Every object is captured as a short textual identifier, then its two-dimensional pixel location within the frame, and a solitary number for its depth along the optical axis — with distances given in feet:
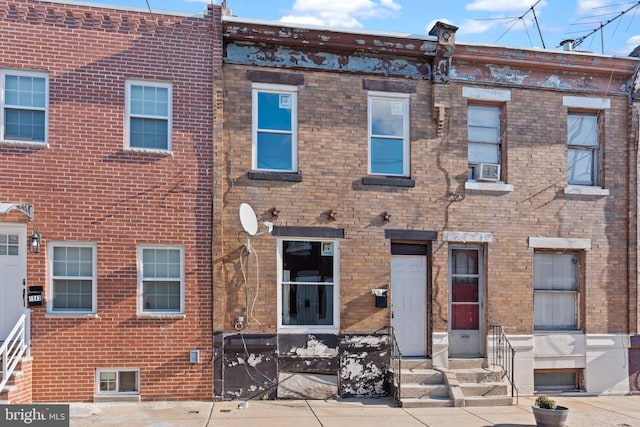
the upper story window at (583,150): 39.78
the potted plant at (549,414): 28.84
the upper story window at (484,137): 38.37
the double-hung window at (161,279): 33.55
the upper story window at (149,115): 33.88
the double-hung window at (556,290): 38.99
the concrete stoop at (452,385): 33.47
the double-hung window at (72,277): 32.58
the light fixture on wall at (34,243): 31.73
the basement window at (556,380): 38.24
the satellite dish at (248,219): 32.63
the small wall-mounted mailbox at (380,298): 35.50
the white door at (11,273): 32.17
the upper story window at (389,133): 37.06
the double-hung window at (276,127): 35.60
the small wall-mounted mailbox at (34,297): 31.58
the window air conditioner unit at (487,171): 37.50
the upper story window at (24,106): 32.32
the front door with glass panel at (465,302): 37.81
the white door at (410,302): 36.96
